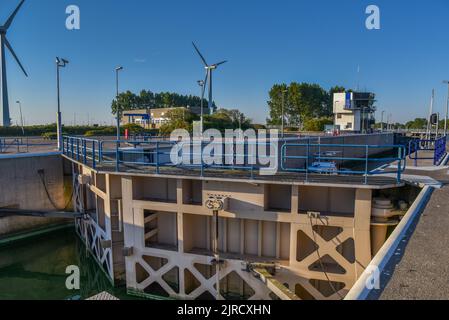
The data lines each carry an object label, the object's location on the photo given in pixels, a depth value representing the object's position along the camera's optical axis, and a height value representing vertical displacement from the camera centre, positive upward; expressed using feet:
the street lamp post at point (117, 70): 79.64 +14.32
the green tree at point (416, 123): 385.21 +7.87
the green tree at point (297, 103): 299.17 +24.92
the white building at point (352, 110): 180.86 +10.96
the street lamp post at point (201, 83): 89.62 +12.50
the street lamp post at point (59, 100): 60.13 +5.13
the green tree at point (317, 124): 227.20 +3.61
